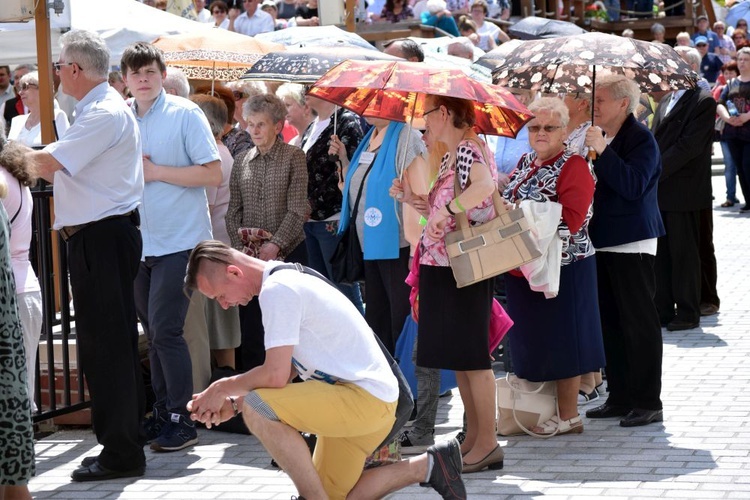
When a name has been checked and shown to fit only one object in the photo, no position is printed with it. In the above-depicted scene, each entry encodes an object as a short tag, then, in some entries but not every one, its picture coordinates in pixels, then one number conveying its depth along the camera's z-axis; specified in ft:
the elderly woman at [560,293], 43.42
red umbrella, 39.31
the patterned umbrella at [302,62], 51.29
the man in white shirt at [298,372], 32.01
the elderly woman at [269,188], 49.60
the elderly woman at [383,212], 46.60
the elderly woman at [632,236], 45.65
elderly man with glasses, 39.93
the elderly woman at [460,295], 40.09
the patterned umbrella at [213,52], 65.72
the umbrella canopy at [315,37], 62.23
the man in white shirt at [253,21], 126.00
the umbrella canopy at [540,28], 92.84
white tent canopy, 77.51
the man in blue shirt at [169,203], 44.19
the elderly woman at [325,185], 50.98
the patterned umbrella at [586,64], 43.34
